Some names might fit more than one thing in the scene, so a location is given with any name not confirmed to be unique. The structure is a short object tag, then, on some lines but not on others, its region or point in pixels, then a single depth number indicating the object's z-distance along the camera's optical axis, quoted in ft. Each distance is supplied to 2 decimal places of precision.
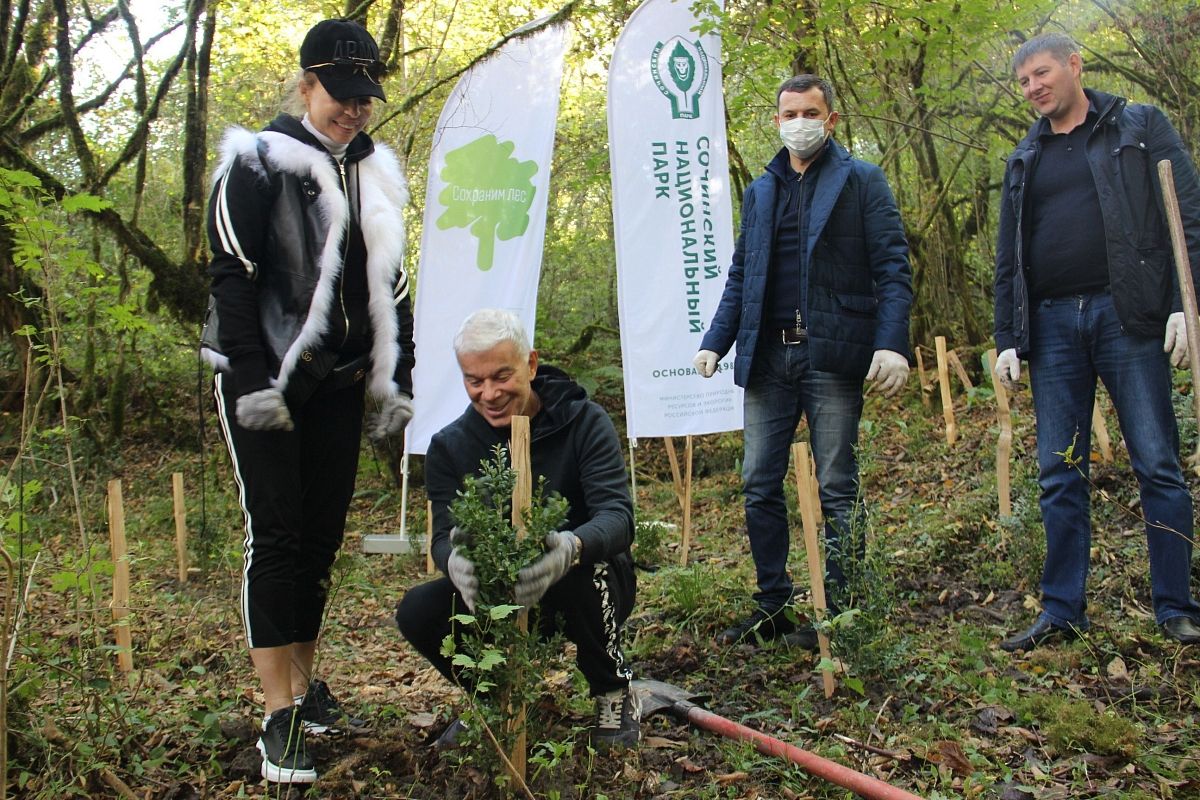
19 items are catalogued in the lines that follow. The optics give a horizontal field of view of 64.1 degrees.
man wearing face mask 11.68
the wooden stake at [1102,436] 18.80
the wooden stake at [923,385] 28.93
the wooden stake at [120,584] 12.06
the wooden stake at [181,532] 19.53
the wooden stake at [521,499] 7.72
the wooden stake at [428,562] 19.94
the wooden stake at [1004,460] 15.76
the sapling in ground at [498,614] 7.48
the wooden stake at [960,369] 26.40
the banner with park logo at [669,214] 18.74
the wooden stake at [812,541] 10.25
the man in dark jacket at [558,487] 8.66
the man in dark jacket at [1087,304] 10.64
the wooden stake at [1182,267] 6.75
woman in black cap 8.67
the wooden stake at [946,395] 24.61
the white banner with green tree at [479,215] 20.72
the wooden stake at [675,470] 19.97
